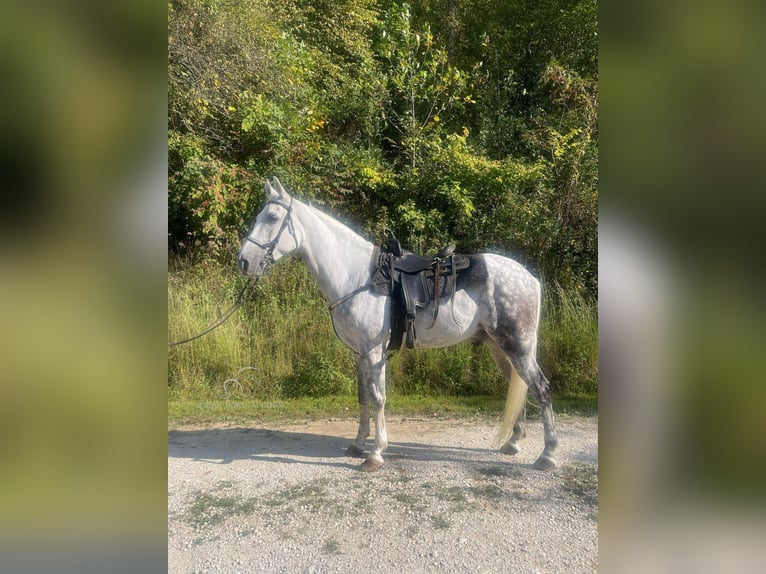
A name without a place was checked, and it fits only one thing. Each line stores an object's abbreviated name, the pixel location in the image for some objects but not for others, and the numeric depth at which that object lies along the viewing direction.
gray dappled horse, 3.17
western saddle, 3.19
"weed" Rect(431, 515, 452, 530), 2.50
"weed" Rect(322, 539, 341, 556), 2.32
